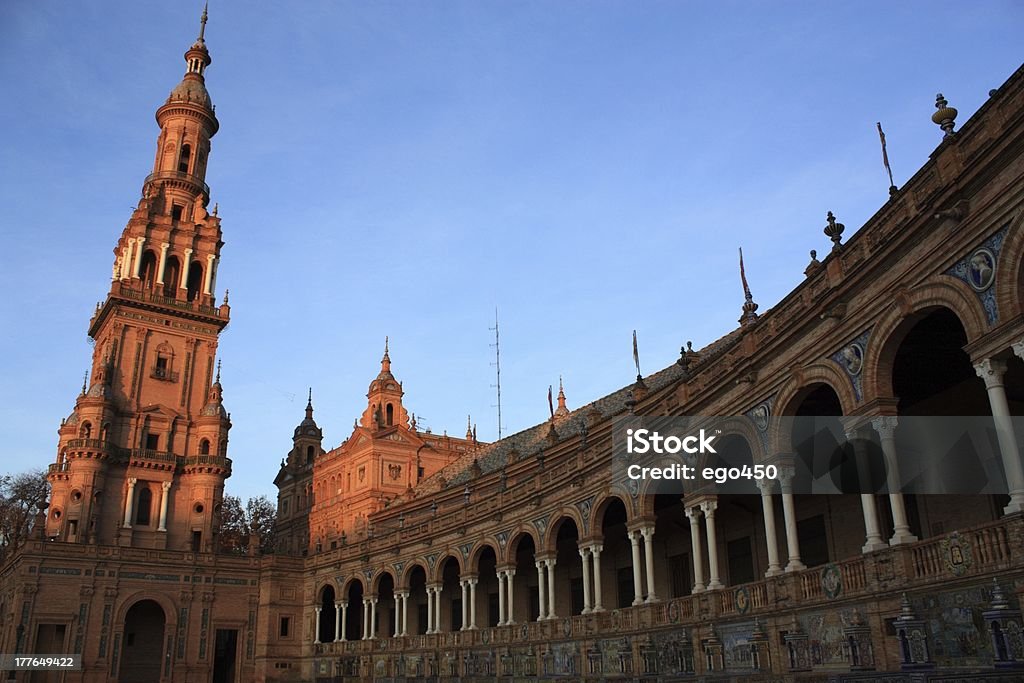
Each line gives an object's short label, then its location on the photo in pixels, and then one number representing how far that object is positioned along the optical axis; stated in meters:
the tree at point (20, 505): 66.88
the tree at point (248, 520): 82.12
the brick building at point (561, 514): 15.75
